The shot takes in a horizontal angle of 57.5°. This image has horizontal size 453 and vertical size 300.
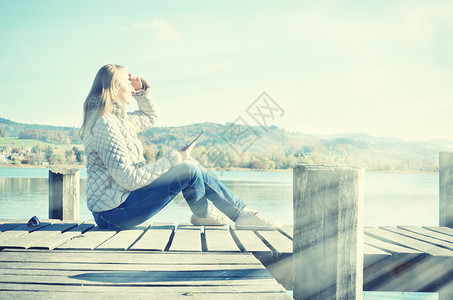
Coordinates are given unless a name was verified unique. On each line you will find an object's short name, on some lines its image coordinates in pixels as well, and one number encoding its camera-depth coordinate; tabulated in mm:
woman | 3117
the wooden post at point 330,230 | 2039
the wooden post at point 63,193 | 4422
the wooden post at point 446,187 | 4629
